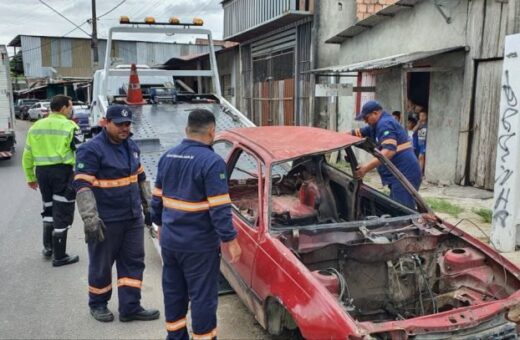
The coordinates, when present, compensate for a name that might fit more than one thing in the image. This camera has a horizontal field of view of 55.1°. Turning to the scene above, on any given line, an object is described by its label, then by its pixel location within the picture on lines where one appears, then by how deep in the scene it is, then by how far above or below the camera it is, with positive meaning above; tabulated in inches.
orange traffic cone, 345.7 -2.8
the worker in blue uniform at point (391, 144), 199.3 -21.6
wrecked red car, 105.3 -46.1
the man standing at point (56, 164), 203.5 -30.7
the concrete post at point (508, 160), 203.5 -28.5
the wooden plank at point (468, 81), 322.3 +6.9
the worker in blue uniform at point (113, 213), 148.7 -37.6
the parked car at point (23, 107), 1224.2 -46.0
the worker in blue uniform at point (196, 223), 120.0 -32.5
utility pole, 955.3 +108.6
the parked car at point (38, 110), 1070.9 -47.0
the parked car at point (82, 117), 709.9 -40.3
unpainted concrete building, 315.3 +14.6
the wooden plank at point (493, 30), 303.6 +38.1
